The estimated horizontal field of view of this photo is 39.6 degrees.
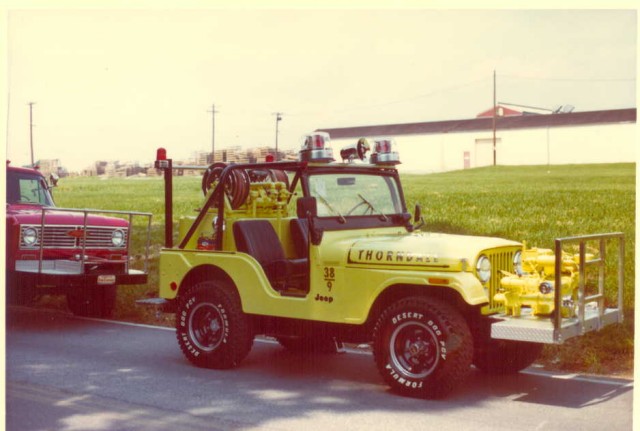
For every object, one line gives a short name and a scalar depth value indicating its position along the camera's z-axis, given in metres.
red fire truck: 9.99
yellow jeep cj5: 6.62
